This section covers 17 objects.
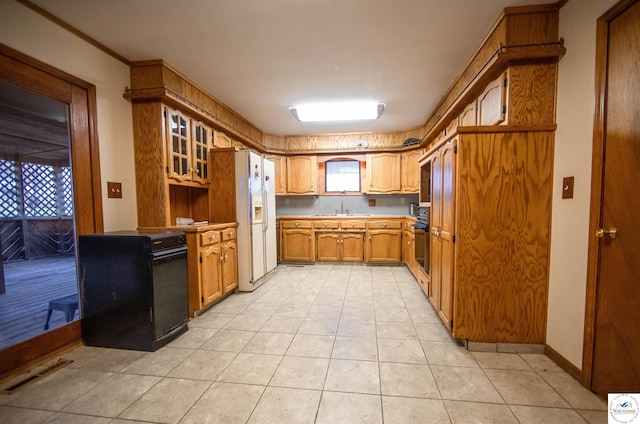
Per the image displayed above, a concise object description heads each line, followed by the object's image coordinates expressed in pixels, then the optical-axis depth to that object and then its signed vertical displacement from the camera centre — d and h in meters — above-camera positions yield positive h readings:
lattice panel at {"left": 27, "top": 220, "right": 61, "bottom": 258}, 1.90 -0.27
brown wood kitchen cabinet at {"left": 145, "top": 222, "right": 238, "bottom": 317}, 2.53 -0.66
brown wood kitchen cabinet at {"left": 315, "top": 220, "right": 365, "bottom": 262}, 4.58 -0.73
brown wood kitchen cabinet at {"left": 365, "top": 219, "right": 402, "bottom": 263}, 4.47 -0.74
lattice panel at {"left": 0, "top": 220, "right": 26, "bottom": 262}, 1.74 -0.26
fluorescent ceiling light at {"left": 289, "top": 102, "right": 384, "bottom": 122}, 3.47 +1.26
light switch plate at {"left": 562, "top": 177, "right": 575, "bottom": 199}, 1.65 +0.07
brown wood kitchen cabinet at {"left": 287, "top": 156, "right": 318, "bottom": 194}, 4.95 +0.51
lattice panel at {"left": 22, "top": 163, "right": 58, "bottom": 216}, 1.87 +0.11
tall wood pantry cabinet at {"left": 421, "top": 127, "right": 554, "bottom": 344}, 1.82 -0.25
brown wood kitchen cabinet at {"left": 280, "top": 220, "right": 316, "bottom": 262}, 4.65 -0.74
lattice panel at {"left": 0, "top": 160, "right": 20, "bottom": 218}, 1.73 +0.09
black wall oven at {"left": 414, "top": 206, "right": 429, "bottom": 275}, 2.88 -0.48
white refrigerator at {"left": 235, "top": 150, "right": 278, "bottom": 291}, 3.23 -0.22
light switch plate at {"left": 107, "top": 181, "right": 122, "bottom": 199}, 2.32 +0.12
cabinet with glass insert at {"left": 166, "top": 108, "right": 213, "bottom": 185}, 2.65 +0.62
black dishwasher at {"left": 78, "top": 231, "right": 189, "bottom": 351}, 1.96 -0.69
